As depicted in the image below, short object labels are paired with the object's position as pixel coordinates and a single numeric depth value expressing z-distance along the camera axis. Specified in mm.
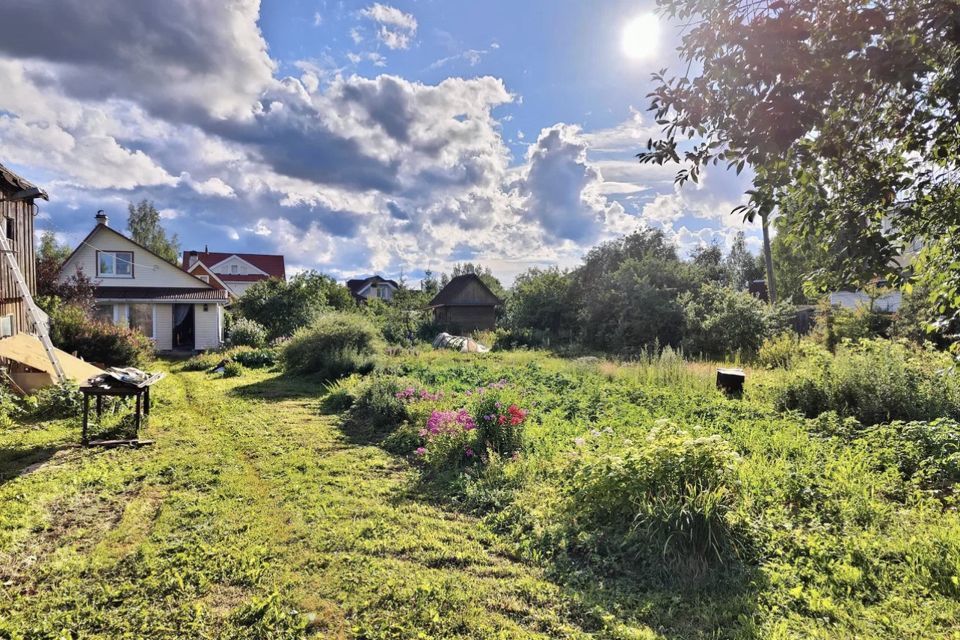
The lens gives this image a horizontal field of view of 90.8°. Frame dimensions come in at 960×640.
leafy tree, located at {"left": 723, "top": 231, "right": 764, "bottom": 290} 56375
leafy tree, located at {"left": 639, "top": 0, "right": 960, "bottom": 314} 2404
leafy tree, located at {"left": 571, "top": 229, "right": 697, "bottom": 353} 19266
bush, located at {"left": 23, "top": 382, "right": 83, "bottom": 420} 8164
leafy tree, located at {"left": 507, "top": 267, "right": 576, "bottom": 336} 25688
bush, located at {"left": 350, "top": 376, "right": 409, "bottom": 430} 8188
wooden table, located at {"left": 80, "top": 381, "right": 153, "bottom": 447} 6625
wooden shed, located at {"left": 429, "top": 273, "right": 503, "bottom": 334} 37288
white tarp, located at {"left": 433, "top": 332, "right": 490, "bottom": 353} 21672
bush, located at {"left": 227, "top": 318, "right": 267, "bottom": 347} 21000
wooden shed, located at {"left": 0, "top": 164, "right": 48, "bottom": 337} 10273
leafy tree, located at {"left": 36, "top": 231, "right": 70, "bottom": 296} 16375
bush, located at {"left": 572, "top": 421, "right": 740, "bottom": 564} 3662
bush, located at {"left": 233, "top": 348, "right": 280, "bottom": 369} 16531
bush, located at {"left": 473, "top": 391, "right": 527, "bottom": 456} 6067
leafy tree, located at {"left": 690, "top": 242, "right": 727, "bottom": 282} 42000
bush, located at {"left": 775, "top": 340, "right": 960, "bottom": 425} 6602
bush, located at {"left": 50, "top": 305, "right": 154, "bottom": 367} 12664
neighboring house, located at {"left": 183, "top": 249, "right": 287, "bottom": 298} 50625
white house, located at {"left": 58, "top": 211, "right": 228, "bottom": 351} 20125
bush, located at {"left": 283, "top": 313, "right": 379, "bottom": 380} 13594
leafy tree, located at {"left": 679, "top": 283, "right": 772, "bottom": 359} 17375
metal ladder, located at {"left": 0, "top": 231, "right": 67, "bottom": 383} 8930
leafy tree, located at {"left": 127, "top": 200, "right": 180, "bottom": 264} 50031
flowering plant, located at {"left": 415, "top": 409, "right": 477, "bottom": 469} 6039
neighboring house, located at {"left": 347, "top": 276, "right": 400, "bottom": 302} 60938
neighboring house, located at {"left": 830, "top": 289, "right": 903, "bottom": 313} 17666
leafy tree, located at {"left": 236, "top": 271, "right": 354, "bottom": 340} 22312
